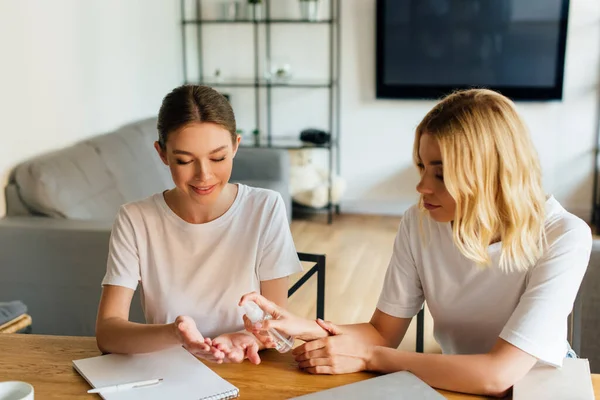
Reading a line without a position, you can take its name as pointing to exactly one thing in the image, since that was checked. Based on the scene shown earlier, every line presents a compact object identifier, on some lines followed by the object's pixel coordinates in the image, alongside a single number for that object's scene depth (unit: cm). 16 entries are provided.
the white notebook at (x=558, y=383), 116
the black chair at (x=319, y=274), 170
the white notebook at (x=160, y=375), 118
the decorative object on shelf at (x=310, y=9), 482
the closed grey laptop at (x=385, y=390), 117
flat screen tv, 471
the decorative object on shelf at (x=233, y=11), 498
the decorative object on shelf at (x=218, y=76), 508
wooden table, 121
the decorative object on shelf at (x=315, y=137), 487
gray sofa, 265
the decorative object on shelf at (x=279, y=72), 498
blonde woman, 126
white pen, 119
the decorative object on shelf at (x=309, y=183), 487
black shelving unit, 496
